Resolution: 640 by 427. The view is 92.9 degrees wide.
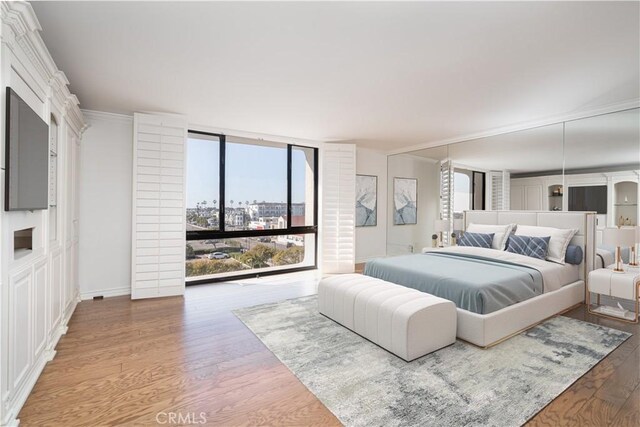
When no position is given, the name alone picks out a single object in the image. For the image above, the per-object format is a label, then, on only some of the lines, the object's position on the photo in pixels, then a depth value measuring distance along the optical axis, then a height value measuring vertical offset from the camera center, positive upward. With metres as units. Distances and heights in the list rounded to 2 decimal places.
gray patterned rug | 1.84 -1.17
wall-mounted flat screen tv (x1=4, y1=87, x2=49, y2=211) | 1.64 +0.33
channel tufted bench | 2.43 -0.89
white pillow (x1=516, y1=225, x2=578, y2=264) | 3.77 -0.32
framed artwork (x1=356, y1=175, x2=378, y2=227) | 6.32 +0.28
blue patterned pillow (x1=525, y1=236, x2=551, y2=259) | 3.80 -0.41
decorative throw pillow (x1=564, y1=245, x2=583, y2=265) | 3.77 -0.49
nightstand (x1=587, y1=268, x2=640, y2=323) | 3.16 -0.76
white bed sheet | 3.36 -0.60
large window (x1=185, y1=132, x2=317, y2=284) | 4.79 +0.10
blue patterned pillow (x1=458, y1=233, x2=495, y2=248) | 4.38 -0.37
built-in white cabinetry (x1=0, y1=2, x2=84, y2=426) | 1.64 -0.23
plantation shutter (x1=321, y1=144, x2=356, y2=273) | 5.68 +0.12
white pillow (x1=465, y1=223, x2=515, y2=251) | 4.30 -0.25
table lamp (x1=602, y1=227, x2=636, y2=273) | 3.23 -0.22
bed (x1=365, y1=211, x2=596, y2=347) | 2.73 -0.68
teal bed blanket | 2.78 -0.65
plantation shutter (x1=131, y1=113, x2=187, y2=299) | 4.02 +0.08
